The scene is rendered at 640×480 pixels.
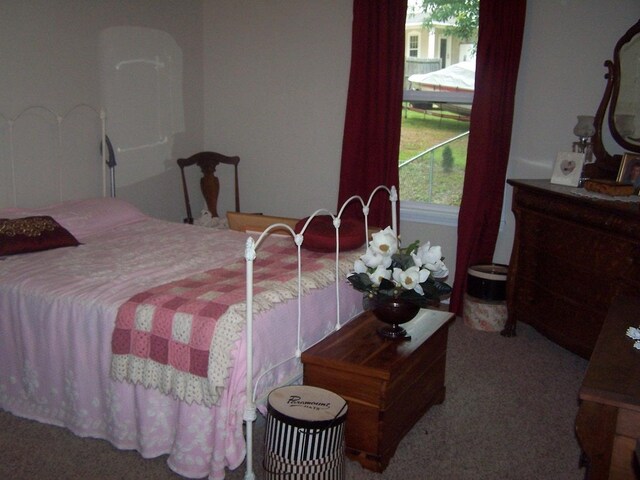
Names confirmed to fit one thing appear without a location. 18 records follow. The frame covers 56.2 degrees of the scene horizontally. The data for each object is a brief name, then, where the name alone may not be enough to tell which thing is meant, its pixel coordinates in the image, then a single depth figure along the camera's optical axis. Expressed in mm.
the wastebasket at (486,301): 3828
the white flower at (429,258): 2402
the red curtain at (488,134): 3771
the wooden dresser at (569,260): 2922
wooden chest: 2242
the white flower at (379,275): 2334
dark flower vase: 2426
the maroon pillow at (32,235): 2893
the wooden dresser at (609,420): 1440
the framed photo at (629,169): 3252
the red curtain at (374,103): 4098
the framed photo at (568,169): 3487
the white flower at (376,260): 2357
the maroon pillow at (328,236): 2951
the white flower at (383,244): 2365
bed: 2146
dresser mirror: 3393
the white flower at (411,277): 2312
